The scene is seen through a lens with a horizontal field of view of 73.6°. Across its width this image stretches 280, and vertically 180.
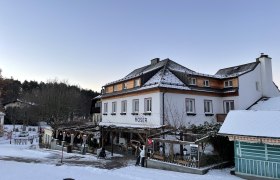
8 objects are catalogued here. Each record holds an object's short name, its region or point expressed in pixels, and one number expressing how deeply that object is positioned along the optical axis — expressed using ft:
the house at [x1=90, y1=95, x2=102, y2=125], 116.23
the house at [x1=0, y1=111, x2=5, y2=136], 115.70
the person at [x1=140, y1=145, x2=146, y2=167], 44.30
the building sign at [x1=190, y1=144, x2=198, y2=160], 39.65
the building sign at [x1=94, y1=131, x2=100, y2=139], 61.49
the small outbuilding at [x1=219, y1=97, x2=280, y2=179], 32.13
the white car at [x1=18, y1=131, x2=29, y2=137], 108.32
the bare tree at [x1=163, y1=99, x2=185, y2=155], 53.37
